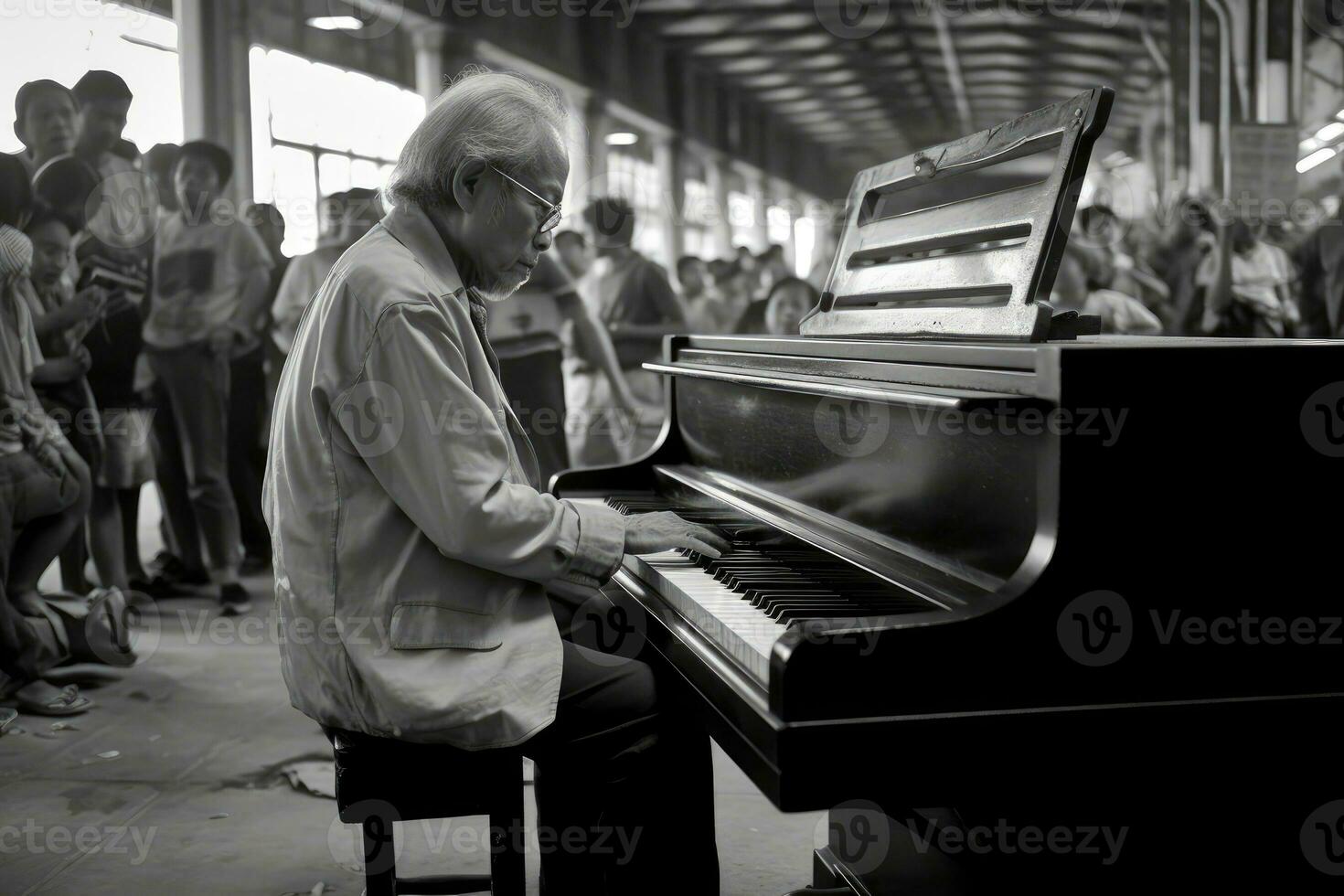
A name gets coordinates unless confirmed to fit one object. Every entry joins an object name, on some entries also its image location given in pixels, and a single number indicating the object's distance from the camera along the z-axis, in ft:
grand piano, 5.13
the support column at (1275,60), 31.42
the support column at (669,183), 36.40
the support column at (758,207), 39.34
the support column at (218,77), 20.26
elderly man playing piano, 6.37
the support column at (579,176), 31.53
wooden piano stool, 6.50
